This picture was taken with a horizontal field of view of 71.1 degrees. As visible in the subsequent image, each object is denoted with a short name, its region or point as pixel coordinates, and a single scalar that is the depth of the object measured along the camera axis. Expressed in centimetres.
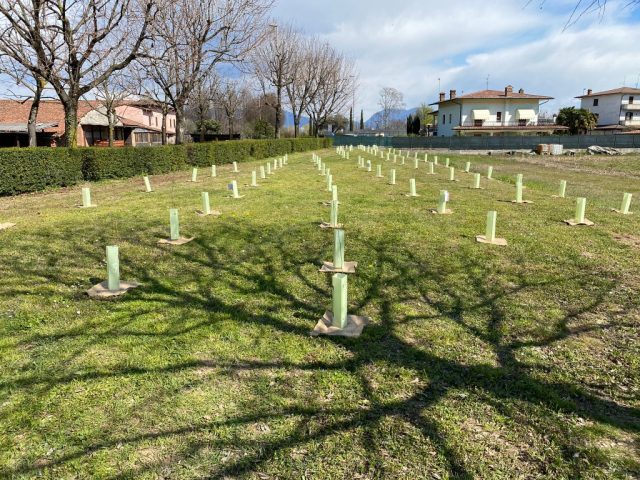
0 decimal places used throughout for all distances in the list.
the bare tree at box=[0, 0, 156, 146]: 1512
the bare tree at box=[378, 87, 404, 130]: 11175
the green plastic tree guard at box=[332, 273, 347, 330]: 426
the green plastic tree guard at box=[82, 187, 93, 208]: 1086
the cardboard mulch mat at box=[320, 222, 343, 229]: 841
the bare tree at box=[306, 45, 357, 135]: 5375
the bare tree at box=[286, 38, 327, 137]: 4909
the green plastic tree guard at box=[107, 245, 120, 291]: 515
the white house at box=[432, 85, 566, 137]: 6347
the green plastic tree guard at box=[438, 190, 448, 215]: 966
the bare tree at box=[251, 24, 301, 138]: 4288
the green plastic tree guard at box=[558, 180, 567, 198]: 1254
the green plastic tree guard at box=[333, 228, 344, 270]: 588
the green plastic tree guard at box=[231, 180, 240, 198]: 1188
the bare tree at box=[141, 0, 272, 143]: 2277
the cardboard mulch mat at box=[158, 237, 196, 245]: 731
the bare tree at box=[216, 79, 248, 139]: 5634
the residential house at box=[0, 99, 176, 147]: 3547
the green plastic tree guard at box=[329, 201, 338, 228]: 837
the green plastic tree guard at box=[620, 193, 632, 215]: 1014
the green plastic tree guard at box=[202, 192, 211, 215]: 970
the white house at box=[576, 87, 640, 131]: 7291
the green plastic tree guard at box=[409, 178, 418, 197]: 1262
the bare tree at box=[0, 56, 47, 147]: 1642
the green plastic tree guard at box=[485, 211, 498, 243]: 733
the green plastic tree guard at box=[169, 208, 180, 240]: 741
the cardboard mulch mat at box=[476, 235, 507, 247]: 726
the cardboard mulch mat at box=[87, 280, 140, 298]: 503
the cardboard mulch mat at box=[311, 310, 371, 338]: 416
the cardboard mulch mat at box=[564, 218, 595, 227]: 876
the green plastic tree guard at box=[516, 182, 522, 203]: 1166
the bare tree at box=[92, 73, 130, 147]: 3565
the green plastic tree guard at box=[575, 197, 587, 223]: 886
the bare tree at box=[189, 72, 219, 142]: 3001
